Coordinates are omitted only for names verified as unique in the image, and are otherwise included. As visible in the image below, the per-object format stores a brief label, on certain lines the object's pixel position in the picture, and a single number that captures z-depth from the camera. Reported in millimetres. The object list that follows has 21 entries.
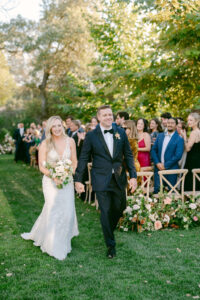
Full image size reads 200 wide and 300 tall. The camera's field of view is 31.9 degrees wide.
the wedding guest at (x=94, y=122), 9298
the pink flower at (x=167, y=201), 6497
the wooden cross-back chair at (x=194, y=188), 6636
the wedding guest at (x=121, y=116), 8070
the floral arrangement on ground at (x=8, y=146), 27541
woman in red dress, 7777
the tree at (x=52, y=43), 25688
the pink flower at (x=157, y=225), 6320
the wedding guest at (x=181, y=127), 8430
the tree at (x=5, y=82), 22031
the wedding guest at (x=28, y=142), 19344
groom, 4805
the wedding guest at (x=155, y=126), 9506
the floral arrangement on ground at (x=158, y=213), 6281
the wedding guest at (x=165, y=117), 8409
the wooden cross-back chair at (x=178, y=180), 6469
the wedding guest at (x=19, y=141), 20250
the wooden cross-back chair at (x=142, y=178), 6397
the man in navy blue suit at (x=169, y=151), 7121
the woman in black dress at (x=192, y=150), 6875
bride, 5203
